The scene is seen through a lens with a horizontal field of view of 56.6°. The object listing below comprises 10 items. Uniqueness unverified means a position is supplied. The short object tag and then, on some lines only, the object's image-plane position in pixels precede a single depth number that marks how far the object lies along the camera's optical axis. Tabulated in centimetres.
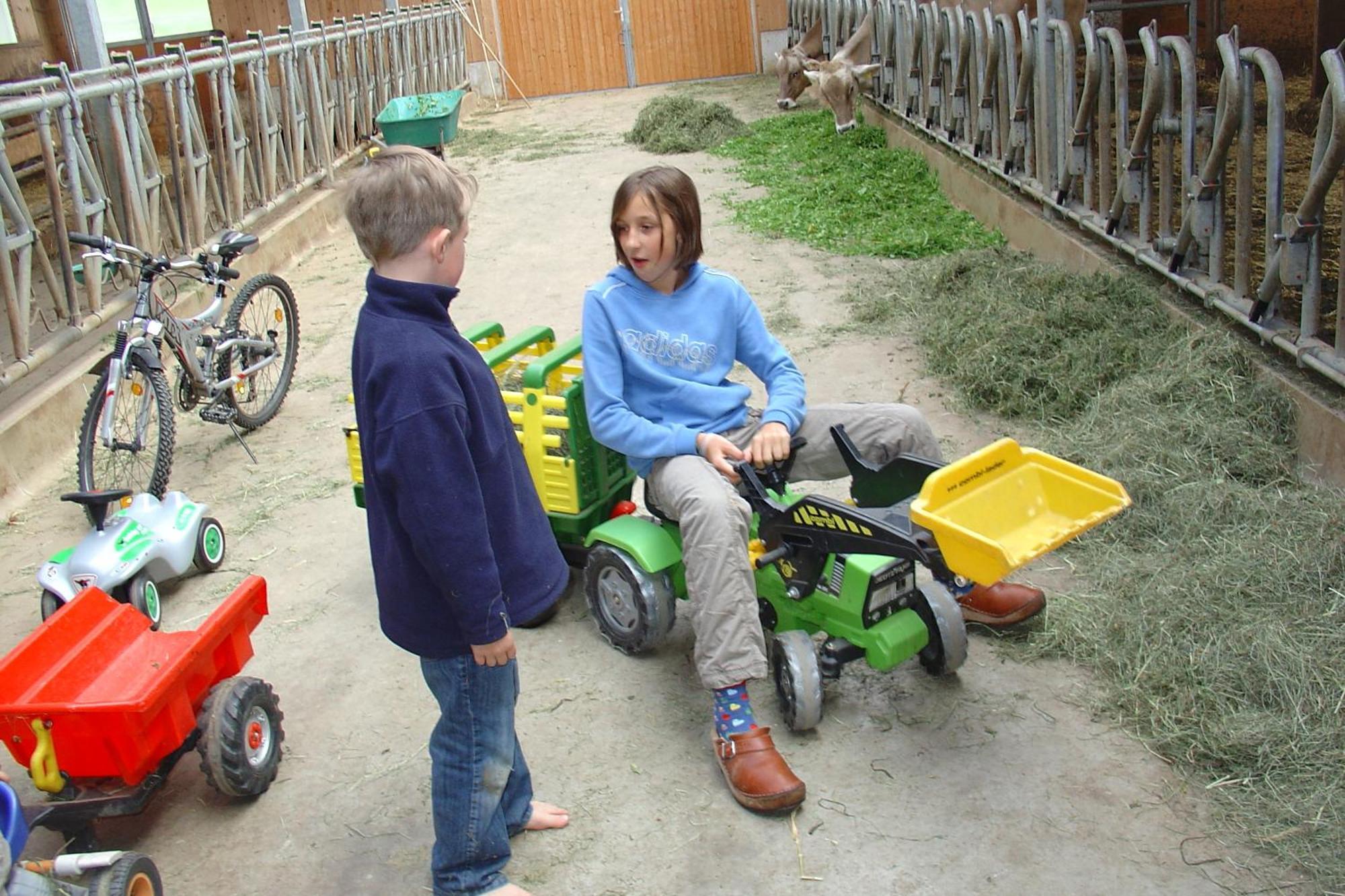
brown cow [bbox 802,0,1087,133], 1216
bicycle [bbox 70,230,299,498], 465
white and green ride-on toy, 381
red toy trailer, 275
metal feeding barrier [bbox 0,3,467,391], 594
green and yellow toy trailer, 367
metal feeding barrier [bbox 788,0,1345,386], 430
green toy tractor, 275
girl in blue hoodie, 300
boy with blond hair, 219
